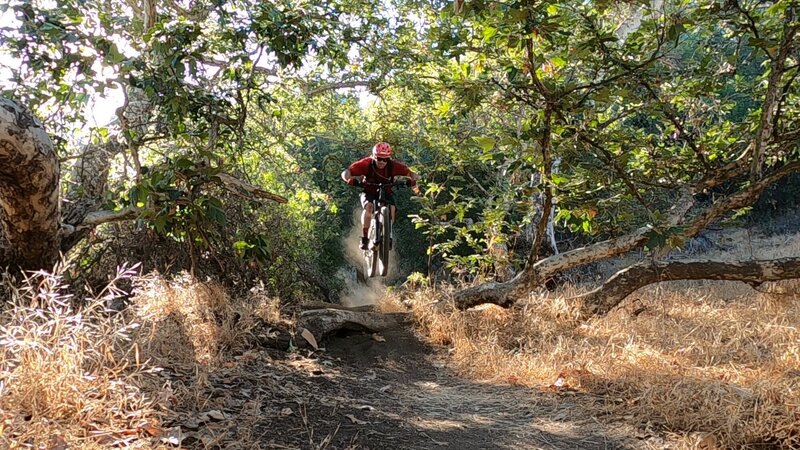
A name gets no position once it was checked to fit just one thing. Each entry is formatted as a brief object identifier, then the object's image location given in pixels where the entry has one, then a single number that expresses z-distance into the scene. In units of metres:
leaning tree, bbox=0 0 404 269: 4.08
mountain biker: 6.65
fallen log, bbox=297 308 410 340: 6.22
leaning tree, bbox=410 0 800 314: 4.28
